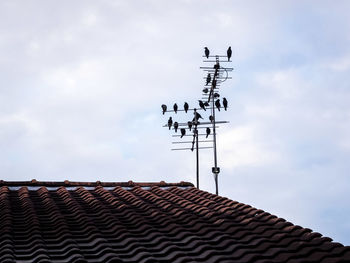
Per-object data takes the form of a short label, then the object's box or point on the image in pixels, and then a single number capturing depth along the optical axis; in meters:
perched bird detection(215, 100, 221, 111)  16.30
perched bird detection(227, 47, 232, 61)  16.47
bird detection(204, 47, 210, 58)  16.53
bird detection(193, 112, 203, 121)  16.84
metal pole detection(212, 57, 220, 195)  14.96
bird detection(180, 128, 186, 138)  16.84
